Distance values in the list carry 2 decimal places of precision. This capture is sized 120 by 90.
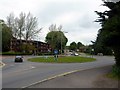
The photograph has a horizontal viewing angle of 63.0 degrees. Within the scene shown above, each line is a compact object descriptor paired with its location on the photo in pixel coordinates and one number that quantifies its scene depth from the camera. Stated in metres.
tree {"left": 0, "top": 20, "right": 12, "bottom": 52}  32.38
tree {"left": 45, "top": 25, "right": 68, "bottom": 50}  41.83
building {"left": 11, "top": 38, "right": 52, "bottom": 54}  35.59
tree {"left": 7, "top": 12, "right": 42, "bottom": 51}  34.48
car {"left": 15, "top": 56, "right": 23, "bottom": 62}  19.23
